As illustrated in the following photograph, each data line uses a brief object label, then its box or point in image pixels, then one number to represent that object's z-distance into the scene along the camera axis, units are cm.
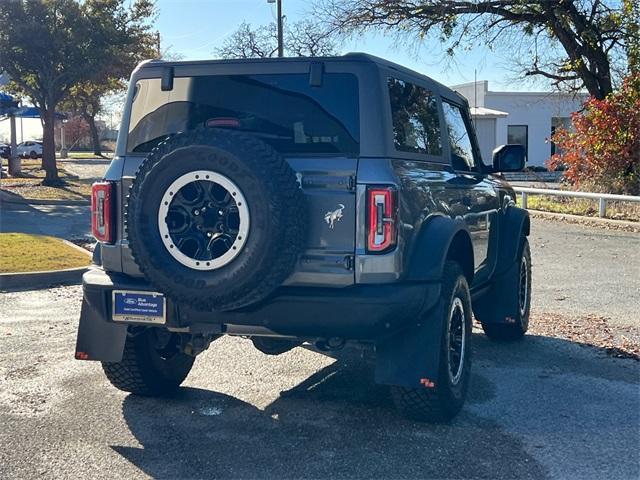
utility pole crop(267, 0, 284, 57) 2636
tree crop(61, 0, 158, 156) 2380
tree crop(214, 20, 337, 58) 2564
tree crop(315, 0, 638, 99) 1955
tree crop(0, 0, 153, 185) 2248
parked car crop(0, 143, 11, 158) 4289
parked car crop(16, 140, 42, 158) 4987
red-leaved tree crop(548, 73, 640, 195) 1783
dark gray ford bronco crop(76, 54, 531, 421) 404
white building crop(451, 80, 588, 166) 4166
